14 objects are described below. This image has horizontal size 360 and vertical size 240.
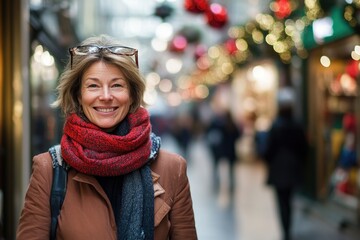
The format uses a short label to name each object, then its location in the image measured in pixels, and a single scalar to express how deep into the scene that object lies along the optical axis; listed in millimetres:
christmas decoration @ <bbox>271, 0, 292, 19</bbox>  9508
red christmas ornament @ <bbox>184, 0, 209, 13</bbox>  8742
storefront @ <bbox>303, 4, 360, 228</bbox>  9539
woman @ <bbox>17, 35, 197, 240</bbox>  2516
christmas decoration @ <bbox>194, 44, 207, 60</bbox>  16094
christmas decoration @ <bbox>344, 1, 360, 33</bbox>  5930
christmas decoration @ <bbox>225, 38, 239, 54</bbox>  13809
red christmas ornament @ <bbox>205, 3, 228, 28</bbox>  9152
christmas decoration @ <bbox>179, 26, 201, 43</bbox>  14047
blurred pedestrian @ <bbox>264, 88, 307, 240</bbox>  7786
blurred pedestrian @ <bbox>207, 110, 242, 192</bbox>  13089
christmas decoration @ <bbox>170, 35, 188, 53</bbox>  14336
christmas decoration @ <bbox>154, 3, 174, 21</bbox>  8805
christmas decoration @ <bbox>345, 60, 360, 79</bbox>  9609
